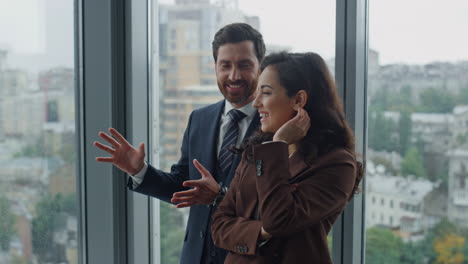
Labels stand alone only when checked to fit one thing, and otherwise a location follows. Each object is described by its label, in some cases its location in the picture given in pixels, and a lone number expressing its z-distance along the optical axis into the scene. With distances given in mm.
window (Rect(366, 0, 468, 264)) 1794
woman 1334
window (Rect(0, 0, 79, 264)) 2281
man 1645
